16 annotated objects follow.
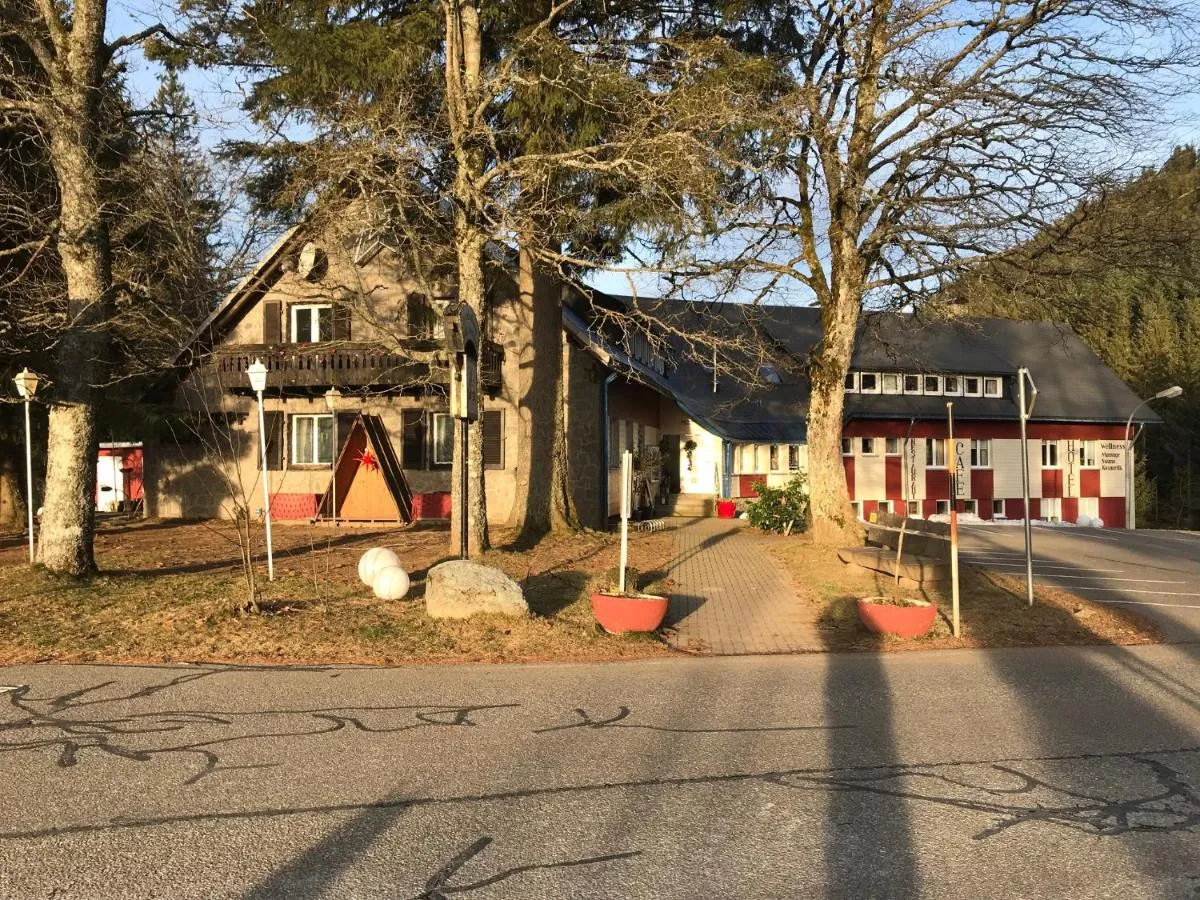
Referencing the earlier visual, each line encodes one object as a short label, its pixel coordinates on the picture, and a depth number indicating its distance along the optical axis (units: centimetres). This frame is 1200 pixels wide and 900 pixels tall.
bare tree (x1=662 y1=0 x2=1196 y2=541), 1616
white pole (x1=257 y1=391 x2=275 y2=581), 1199
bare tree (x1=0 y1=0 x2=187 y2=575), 1277
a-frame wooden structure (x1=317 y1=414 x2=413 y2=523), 2169
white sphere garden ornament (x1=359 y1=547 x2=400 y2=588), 1205
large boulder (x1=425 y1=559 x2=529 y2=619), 1052
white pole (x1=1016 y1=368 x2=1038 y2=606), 1154
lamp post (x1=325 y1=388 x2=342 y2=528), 2161
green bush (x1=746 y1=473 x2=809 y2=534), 2236
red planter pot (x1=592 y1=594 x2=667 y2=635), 1044
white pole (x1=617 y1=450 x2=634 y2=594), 1065
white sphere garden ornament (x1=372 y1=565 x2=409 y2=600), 1159
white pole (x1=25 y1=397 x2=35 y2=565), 1466
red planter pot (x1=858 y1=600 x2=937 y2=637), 1058
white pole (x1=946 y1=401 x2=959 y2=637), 1050
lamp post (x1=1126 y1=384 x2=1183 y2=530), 3953
